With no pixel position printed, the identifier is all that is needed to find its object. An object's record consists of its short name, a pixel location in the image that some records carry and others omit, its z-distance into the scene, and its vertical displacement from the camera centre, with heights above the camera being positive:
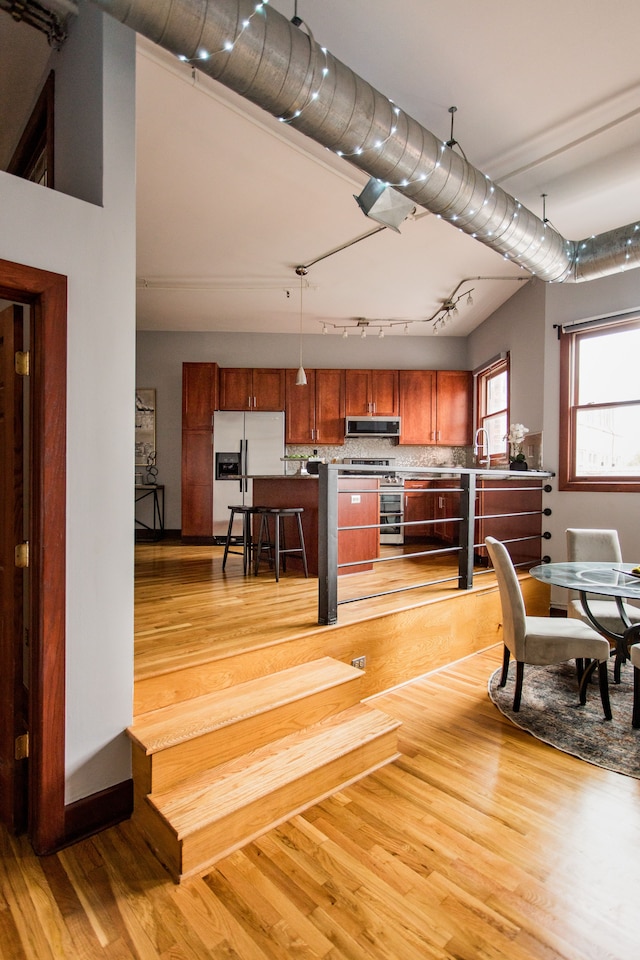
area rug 2.60 -1.38
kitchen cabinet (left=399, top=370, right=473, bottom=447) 7.36 +0.97
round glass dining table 2.71 -0.60
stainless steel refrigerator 6.88 +0.25
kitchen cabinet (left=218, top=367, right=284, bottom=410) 7.19 +1.13
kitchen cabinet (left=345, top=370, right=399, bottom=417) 7.36 +1.08
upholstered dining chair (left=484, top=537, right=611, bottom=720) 2.96 -0.95
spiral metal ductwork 1.76 +1.51
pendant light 5.93 +1.05
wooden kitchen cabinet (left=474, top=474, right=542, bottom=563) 5.10 -0.43
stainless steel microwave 7.29 +0.63
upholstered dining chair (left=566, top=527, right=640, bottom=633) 4.02 -0.57
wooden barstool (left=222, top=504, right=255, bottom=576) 4.67 -0.61
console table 7.35 -0.62
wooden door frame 1.90 -0.32
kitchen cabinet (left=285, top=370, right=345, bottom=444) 7.28 +0.87
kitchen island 4.40 -0.33
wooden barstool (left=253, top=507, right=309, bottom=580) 4.18 -0.62
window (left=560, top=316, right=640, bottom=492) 4.56 +0.59
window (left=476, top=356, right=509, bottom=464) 6.26 +0.85
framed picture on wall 7.41 +0.63
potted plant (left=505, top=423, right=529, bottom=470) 5.09 +0.28
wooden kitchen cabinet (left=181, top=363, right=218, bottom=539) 6.86 +0.31
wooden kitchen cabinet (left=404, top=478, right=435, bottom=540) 7.06 -0.49
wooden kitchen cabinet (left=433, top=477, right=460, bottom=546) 6.80 -0.52
